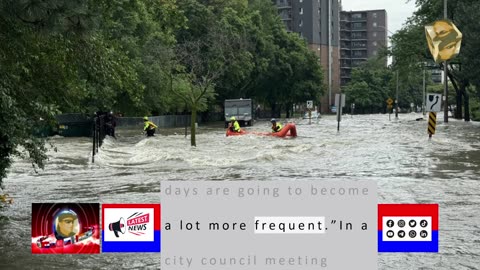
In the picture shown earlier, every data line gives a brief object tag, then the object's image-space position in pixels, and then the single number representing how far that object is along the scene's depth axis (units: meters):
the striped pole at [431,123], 30.11
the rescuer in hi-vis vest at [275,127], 35.28
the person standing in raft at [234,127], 35.91
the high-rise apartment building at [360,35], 168.62
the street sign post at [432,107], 29.73
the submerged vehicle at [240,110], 59.59
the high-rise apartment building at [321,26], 129.62
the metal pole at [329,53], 133.99
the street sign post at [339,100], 40.50
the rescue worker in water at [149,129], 35.34
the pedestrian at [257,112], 93.90
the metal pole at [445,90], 46.44
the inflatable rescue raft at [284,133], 34.00
